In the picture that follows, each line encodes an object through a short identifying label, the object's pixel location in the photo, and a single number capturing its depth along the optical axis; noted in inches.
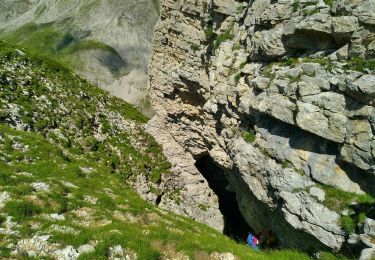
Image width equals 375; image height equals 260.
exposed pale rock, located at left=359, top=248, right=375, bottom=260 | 572.2
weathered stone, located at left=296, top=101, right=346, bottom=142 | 791.7
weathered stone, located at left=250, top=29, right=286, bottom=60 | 997.8
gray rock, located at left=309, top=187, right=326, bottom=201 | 805.0
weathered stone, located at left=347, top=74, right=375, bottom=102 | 713.5
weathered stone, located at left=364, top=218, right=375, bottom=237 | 642.8
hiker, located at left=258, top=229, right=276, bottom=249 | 1061.8
